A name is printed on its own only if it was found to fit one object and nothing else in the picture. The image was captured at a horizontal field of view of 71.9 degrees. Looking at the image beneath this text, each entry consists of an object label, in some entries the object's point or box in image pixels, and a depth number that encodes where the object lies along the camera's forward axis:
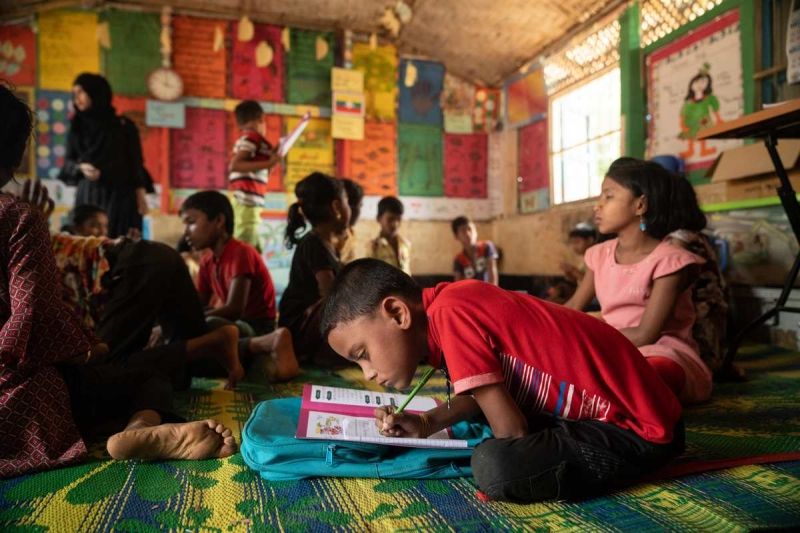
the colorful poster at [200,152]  5.24
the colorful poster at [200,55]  5.23
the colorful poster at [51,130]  4.93
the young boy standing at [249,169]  3.50
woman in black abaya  3.30
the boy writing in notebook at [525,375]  1.00
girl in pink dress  1.55
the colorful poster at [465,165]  6.07
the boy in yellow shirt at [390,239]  4.08
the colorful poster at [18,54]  4.84
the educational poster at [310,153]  5.55
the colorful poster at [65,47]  4.92
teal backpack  1.11
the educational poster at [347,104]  5.59
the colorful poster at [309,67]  5.56
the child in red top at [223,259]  2.43
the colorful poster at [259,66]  5.40
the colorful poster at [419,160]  5.89
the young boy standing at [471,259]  4.74
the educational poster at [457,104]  6.04
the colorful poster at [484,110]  6.12
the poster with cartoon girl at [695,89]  3.41
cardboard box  2.77
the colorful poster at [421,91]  5.89
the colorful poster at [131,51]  5.08
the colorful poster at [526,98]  5.40
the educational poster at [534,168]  5.42
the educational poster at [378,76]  5.73
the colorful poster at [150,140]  5.10
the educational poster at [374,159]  5.70
